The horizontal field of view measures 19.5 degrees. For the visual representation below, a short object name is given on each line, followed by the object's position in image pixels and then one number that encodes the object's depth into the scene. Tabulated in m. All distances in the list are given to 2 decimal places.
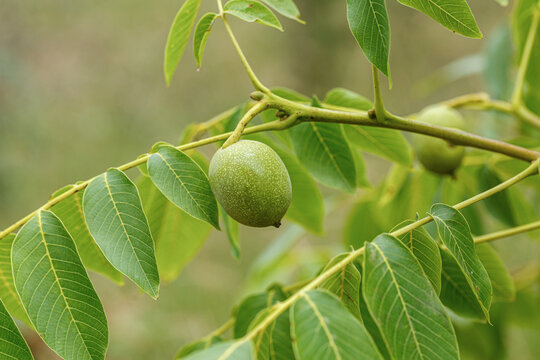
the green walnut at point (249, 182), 0.65
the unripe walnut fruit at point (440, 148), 0.77
